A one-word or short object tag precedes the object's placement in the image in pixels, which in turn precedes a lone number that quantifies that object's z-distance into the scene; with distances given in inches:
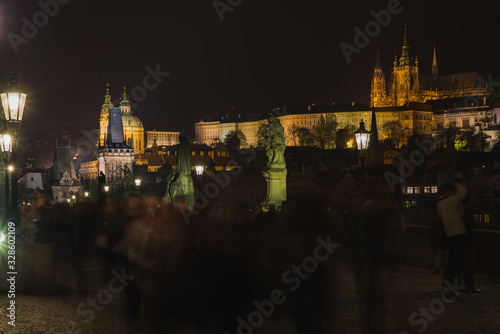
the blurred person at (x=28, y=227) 786.4
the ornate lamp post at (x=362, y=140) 814.5
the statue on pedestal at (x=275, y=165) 893.8
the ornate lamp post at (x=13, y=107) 603.5
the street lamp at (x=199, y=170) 1169.7
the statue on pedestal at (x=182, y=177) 895.7
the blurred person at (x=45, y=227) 725.9
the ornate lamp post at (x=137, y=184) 1797.2
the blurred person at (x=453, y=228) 469.7
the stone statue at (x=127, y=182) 1585.4
